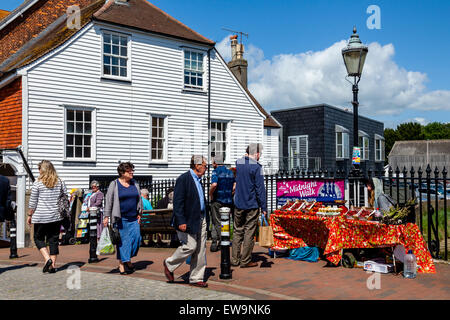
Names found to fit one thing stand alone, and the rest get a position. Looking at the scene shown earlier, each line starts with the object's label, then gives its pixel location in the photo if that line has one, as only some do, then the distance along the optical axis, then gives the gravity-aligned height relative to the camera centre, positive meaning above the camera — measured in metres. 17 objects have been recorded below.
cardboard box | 7.09 -1.50
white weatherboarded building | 15.72 +2.94
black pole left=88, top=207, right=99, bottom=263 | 8.75 -1.22
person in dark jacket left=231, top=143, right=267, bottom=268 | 7.64 -0.52
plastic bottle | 6.72 -1.41
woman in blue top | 7.11 -0.64
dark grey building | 28.64 +2.28
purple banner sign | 8.99 -0.37
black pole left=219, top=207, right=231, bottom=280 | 6.81 -1.17
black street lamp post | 8.87 +2.24
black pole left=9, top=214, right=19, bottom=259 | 9.64 -1.53
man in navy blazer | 6.23 -0.70
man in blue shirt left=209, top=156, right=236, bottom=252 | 8.77 -0.28
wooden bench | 10.13 -1.15
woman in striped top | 7.48 -0.65
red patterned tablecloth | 7.11 -1.04
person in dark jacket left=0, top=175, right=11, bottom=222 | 7.72 -0.48
